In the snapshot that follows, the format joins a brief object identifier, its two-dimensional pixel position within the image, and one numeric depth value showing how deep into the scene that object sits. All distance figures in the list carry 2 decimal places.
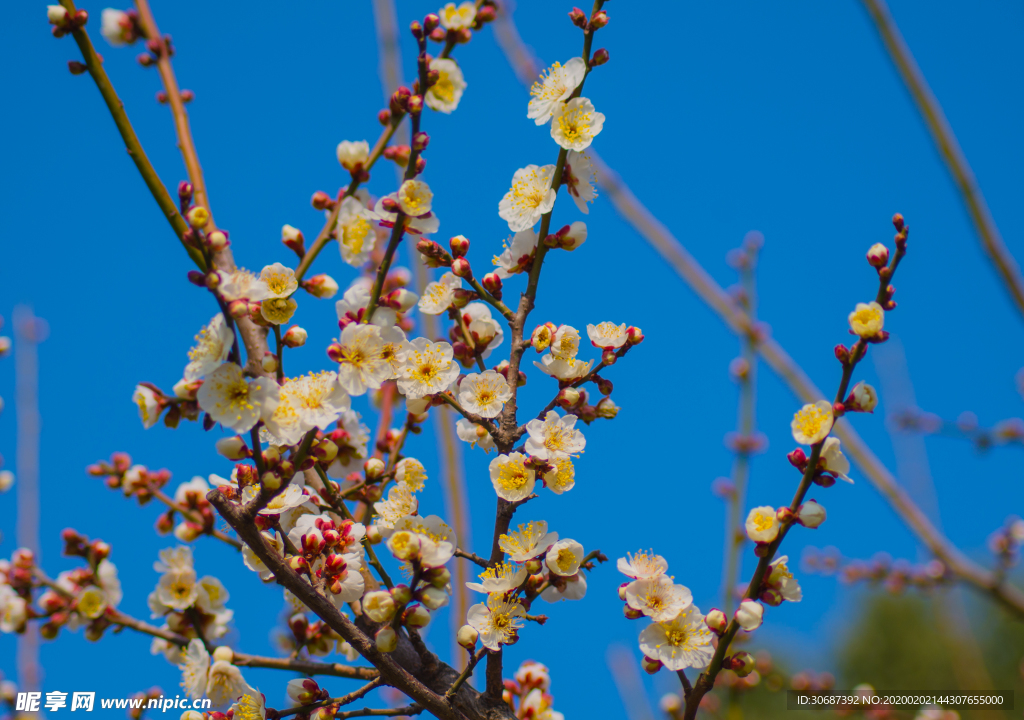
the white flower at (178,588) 1.45
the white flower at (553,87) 1.41
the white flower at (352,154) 1.40
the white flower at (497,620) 1.37
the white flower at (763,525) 1.37
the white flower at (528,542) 1.37
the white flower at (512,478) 1.38
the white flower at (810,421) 1.37
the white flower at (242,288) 1.35
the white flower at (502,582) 1.37
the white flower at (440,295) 1.41
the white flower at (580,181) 1.41
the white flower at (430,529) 1.37
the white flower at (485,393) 1.39
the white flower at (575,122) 1.40
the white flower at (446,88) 1.41
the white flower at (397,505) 1.39
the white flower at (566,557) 1.37
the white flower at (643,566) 1.39
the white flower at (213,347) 1.35
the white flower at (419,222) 1.39
